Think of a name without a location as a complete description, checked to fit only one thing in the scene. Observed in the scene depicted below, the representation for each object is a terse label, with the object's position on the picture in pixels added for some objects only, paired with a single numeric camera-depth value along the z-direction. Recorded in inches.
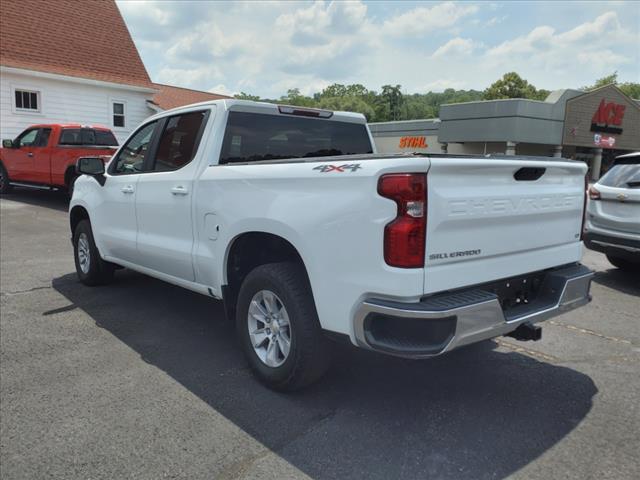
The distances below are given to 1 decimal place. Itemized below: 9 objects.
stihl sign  1395.2
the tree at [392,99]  4109.3
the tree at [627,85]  3550.7
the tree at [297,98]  4279.0
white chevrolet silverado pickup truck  109.6
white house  732.7
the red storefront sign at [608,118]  1302.9
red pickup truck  513.0
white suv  258.2
